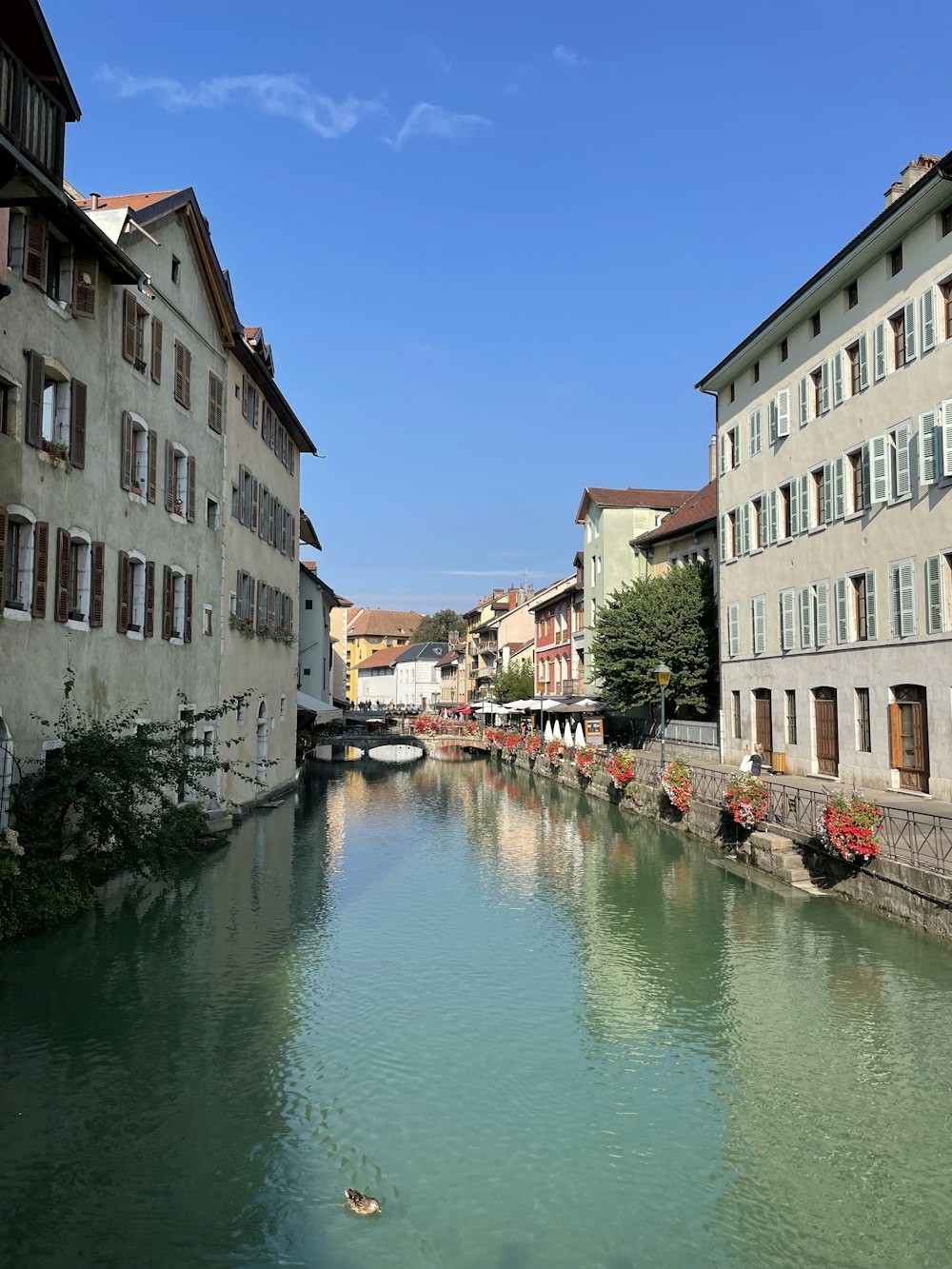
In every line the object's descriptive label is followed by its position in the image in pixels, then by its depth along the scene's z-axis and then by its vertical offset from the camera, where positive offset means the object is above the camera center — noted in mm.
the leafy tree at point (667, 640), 38844 +2515
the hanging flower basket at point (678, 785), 26031 -2172
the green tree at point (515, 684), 68375 +1413
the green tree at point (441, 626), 135750 +10724
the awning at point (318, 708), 42500 -170
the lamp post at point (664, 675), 28245 +812
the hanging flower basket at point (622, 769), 31703 -2105
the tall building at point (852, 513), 21469 +4915
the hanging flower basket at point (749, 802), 20391 -2047
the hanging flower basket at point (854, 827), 15531 -1970
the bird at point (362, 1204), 7070 -3565
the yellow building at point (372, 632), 156375 +11542
